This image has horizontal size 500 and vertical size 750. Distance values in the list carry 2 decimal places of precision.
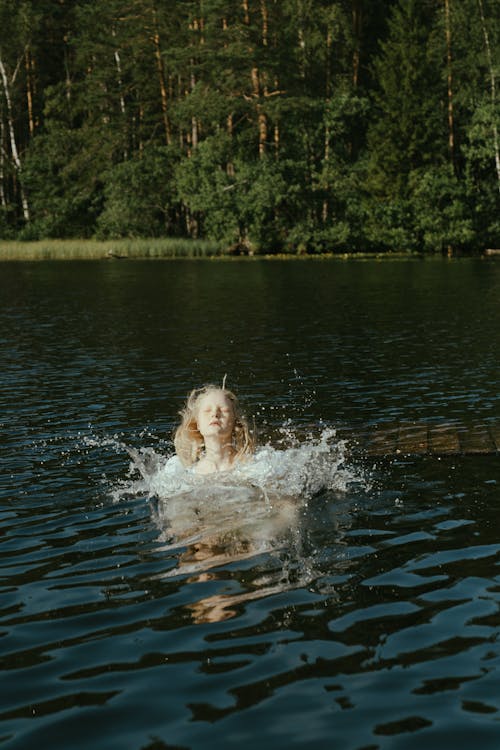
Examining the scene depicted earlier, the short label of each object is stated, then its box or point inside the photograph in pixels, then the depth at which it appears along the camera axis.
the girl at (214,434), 9.62
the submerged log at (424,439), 11.79
